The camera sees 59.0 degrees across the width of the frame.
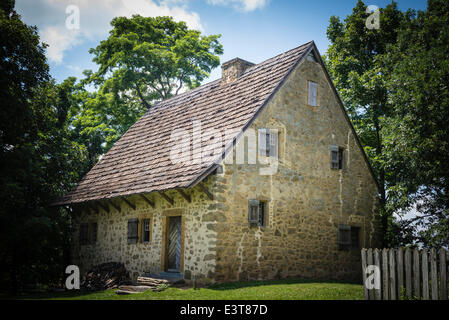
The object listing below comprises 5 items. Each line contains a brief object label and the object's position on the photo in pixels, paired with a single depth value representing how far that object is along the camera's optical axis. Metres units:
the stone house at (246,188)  11.97
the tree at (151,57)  24.83
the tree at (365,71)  19.08
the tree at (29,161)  14.28
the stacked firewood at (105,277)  13.70
